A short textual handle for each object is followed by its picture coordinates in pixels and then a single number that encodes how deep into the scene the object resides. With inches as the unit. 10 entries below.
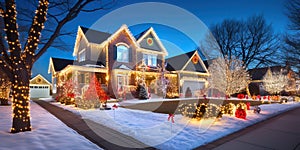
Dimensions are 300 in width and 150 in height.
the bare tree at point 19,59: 189.9
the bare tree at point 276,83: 824.3
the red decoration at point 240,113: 273.0
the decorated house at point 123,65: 681.0
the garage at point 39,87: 1046.2
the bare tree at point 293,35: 517.7
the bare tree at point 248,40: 816.9
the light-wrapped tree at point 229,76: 709.3
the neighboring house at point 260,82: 906.0
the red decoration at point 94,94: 410.0
